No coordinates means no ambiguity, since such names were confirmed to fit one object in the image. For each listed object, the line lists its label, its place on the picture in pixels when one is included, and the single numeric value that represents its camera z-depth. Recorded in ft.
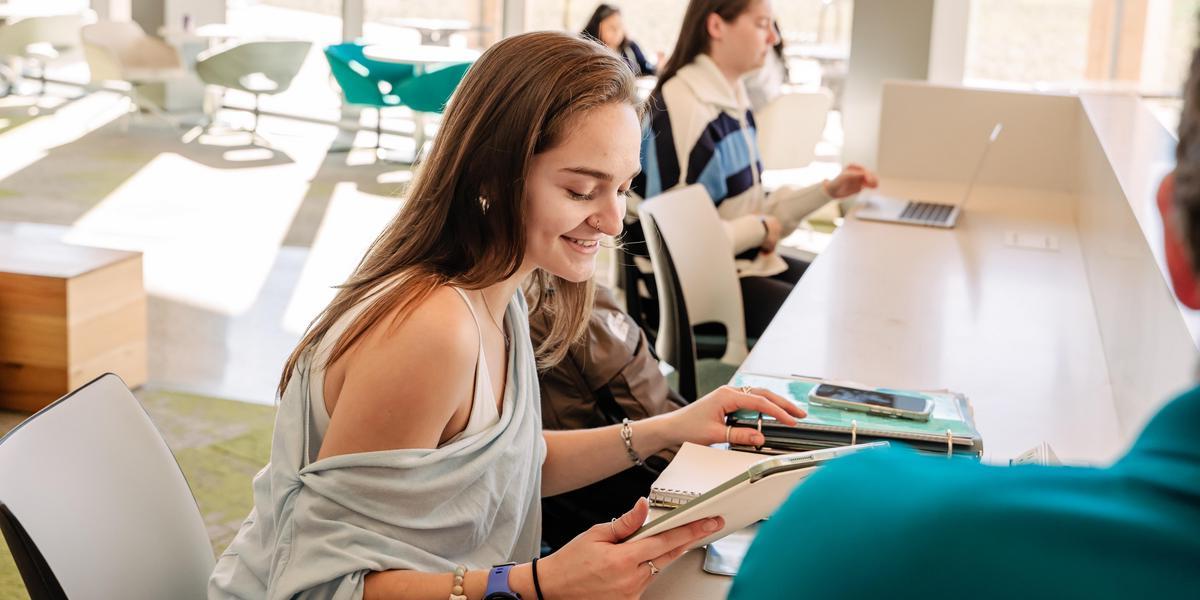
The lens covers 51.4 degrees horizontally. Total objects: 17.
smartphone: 5.66
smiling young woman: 4.49
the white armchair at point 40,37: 33.53
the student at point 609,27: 25.68
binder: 5.39
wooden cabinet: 12.28
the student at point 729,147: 11.73
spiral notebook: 5.08
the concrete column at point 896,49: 21.90
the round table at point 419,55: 28.33
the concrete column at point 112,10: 35.40
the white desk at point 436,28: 33.60
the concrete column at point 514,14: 32.32
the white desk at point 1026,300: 6.32
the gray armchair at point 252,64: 30.37
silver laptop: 12.33
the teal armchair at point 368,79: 29.37
